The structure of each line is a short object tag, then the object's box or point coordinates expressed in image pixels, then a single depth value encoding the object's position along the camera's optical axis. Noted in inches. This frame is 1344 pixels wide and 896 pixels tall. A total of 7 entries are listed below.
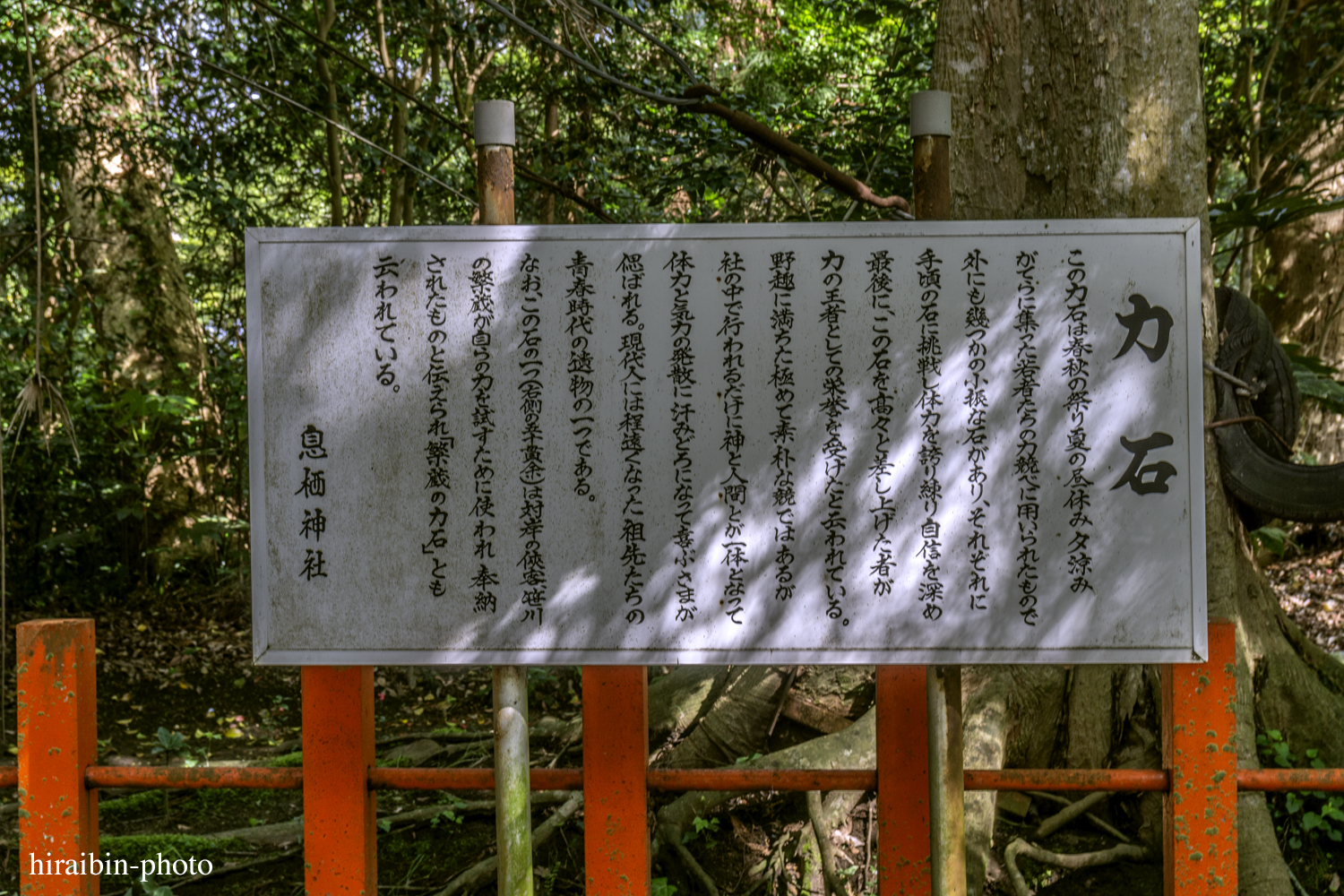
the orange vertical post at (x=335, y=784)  84.6
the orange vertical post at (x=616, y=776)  82.5
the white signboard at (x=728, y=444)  78.7
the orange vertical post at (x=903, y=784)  83.4
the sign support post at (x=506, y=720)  81.8
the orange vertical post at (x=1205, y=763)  79.7
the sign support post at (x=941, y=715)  79.9
